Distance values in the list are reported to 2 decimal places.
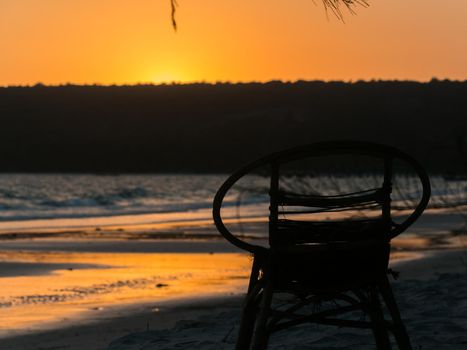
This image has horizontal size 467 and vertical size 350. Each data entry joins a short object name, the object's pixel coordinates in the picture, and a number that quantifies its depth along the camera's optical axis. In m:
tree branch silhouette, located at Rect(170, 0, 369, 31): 6.99
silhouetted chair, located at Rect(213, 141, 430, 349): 6.10
